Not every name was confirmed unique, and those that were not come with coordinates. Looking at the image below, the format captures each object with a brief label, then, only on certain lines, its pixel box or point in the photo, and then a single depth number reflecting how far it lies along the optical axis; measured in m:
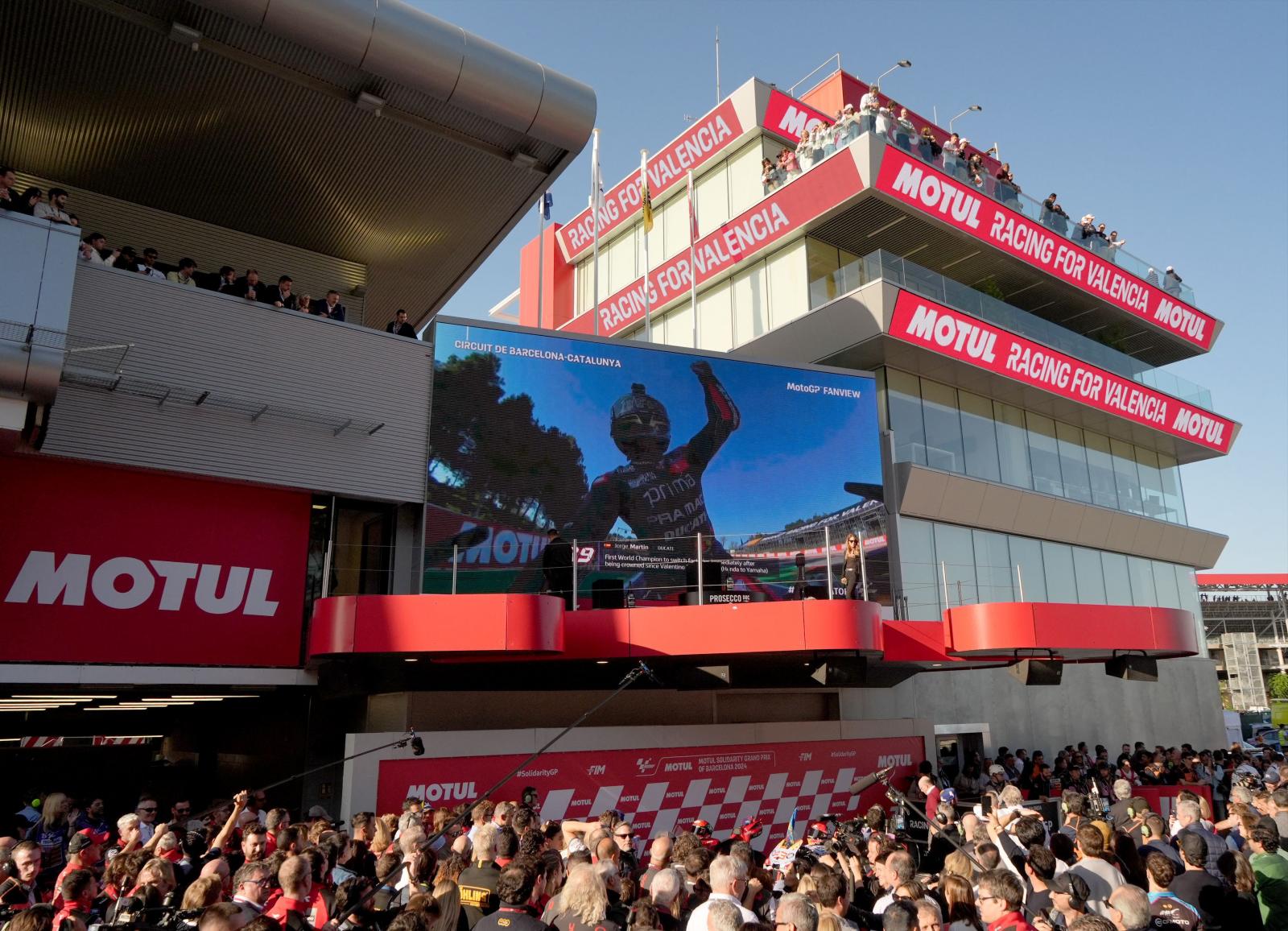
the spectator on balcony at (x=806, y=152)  25.08
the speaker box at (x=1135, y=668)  18.47
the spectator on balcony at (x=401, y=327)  18.05
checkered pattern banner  14.68
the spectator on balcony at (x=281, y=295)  16.98
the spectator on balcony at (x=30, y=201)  13.23
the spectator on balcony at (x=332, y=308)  17.62
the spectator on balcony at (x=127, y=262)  15.75
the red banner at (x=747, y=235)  24.11
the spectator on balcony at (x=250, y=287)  16.64
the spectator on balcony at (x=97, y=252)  15.40
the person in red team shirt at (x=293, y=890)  6.34
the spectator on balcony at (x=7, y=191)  13.02
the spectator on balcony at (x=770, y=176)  26.23
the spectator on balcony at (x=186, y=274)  16.06
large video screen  17.80
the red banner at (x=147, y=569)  14.26
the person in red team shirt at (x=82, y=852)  7.71
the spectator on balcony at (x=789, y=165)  25.53
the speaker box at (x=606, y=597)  18.03
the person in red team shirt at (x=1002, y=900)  5.64
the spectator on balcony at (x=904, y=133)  24.60
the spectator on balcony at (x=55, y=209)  13.38
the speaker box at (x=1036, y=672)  17.14
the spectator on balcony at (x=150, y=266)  15.83
